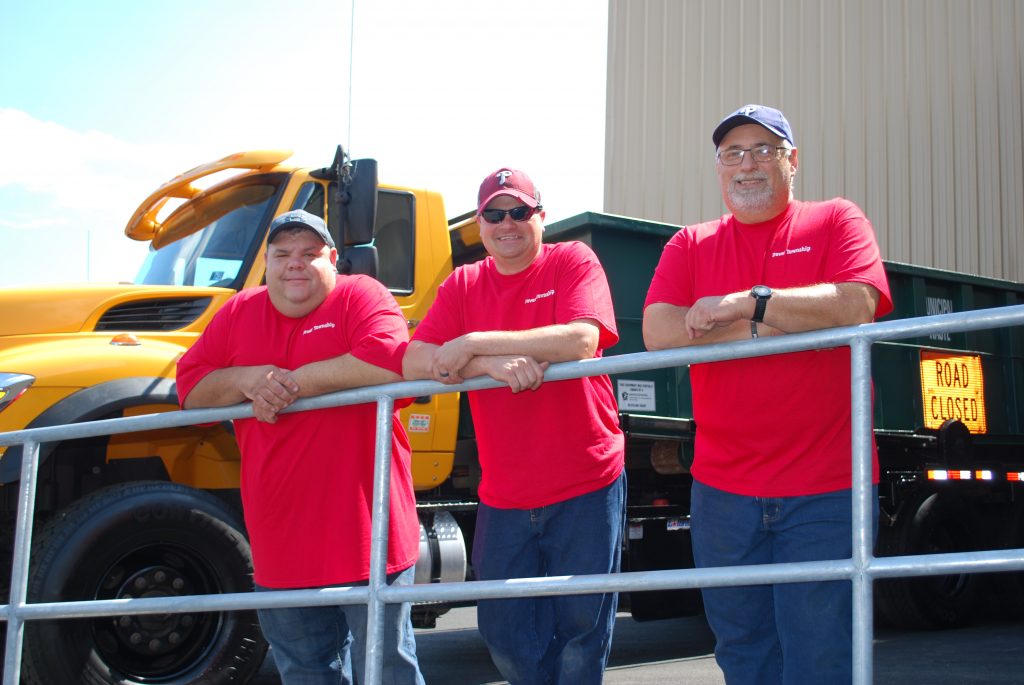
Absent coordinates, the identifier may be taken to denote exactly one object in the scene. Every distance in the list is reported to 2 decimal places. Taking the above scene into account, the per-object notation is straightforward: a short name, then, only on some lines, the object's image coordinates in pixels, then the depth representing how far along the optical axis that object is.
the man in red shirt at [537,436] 3.03
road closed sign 7.16
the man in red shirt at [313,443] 3.03
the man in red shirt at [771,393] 2.62
